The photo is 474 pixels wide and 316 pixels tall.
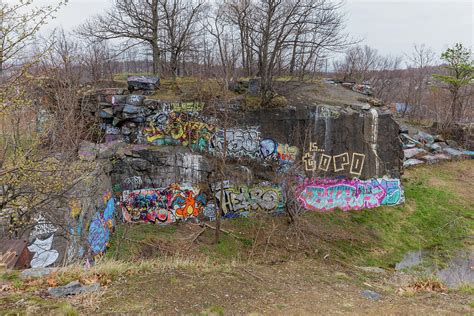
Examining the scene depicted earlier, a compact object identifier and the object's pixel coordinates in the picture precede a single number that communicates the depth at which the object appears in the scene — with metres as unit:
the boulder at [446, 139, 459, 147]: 24.46
